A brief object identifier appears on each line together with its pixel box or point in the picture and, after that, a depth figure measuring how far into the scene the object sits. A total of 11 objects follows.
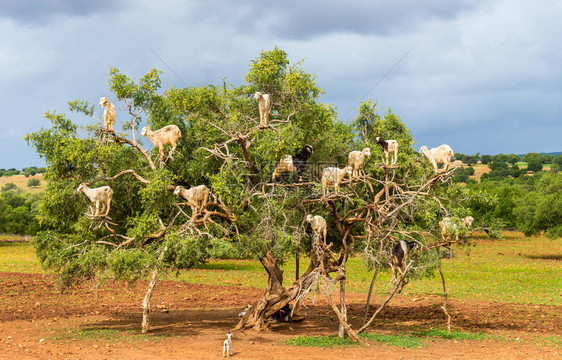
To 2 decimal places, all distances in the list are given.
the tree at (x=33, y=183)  139.09
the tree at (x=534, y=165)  133.44
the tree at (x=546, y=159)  154.50
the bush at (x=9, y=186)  129.32
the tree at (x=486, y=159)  159.25
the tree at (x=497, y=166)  131.56
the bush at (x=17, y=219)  58.14
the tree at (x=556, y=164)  111.34
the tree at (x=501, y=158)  160.07
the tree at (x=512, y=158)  156.88
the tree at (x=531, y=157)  148.94
